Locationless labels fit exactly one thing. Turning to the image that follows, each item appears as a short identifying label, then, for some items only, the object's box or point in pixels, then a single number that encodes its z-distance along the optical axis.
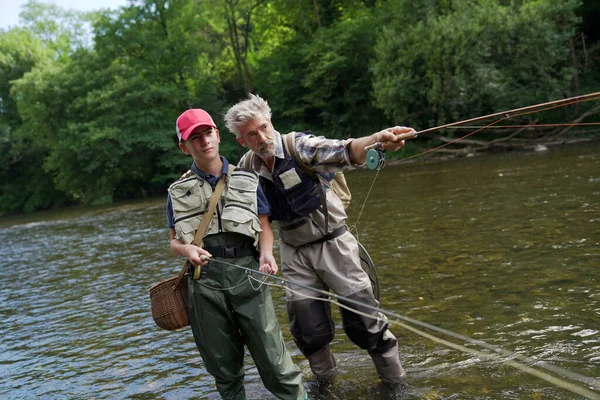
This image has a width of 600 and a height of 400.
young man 3.27
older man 3.45
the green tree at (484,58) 23.77
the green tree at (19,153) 40.41
